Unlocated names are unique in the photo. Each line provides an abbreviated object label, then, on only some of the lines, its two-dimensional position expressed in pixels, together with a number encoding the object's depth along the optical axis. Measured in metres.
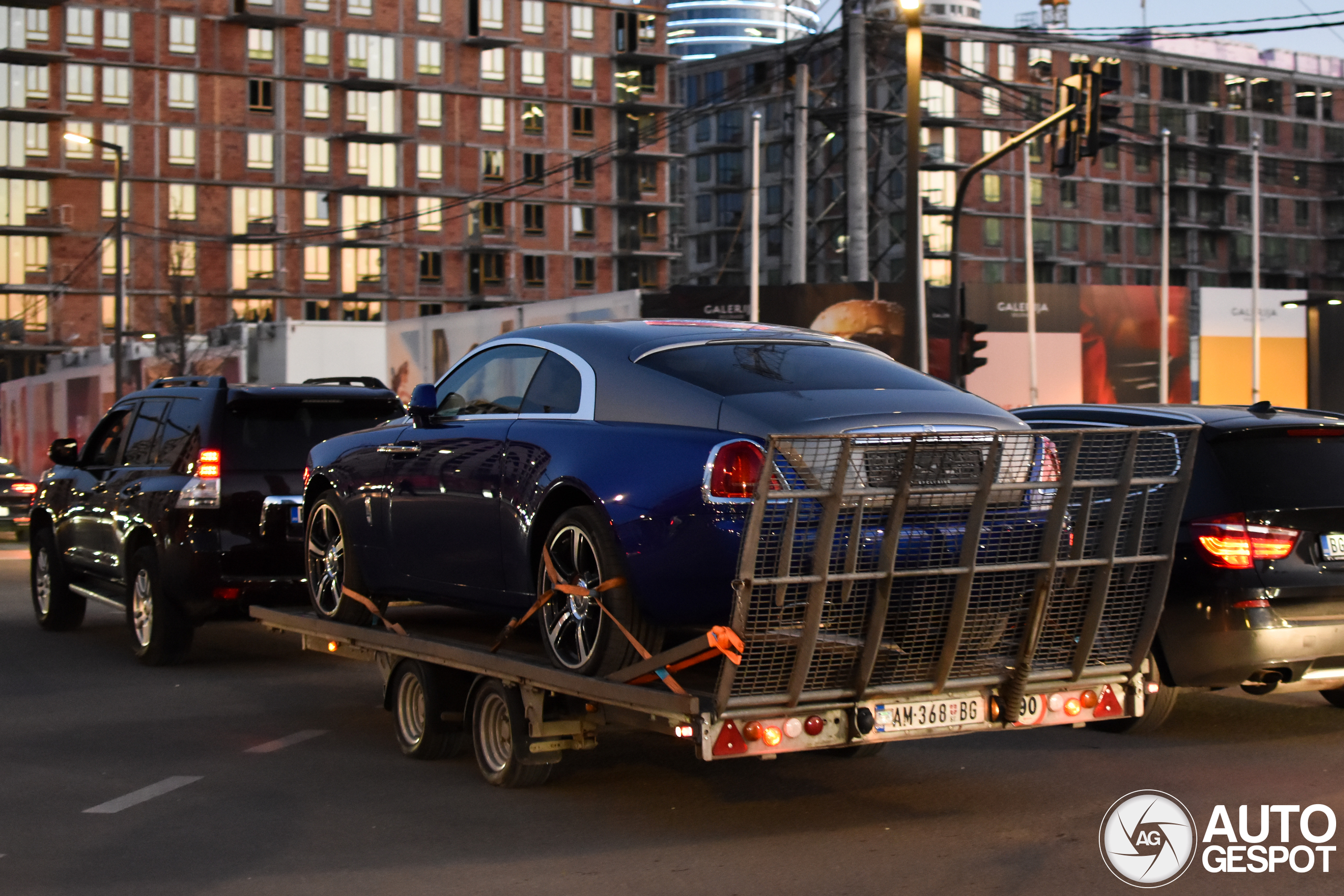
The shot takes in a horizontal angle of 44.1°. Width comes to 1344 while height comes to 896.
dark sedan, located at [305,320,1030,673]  6.35
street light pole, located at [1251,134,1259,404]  50.75
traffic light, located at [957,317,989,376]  23.03
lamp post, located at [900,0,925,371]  20.25
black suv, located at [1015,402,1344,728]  7.96
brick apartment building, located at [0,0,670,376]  84.00
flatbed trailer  5.78
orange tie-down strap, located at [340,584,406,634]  8.25
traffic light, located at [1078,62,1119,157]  19.22
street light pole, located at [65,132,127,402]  39.00
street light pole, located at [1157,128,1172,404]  51.03
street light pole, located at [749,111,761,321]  40.78
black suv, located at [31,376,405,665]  11.08
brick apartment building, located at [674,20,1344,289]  95.69
